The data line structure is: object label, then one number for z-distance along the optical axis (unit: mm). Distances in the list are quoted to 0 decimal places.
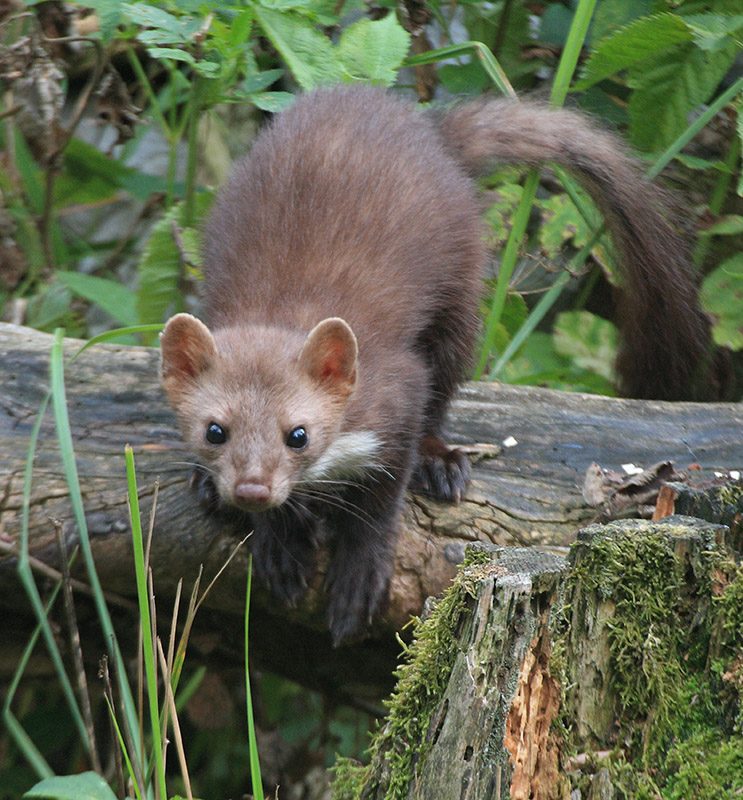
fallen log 5141
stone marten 5098
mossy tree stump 2947
